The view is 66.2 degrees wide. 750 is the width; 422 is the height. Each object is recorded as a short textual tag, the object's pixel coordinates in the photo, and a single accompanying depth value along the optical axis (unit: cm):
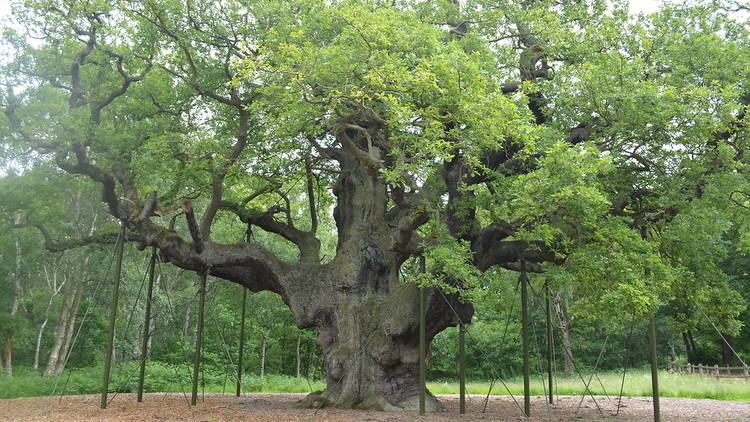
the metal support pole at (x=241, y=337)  1374
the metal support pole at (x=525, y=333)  1038
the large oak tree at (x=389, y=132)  846
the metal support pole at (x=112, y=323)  1024
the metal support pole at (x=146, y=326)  1137
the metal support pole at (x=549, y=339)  1247
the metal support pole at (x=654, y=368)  968
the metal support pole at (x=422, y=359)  964
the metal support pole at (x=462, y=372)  1065
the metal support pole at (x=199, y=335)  1108
